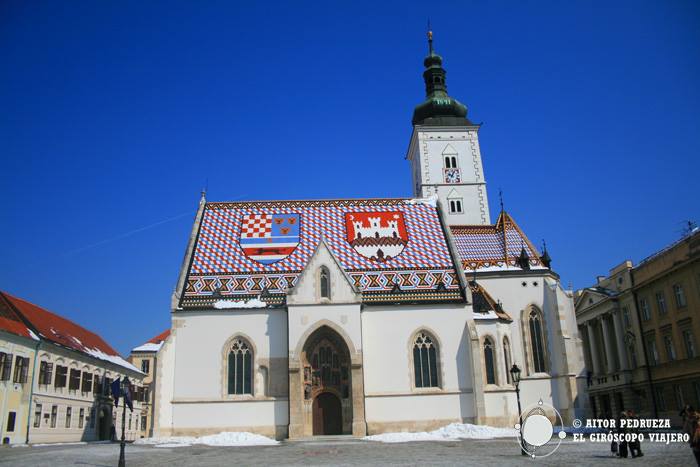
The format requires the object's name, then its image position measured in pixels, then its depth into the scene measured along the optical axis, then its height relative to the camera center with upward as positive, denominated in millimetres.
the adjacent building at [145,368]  59781 +3713
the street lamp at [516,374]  21906 +558
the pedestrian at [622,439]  16672 -1494
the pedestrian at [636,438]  16750 -1483
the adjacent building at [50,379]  33719 +1922
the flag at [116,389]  17938 +512
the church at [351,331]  31719 +3581
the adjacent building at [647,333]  35969 +3582
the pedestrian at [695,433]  13000 -1102
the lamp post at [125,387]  18477 +583
